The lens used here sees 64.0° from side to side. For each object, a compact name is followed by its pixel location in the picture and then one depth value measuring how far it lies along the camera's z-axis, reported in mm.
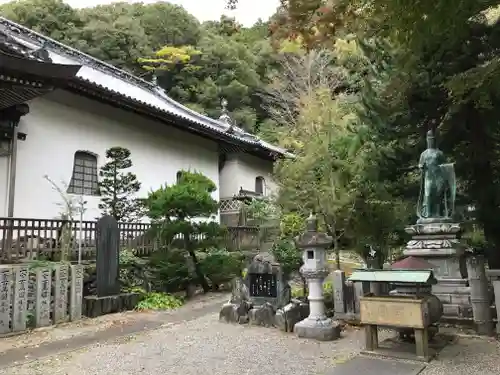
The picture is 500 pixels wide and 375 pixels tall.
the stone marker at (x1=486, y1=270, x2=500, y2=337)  6340
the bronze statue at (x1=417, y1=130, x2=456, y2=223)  8109
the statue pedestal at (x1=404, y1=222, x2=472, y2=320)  7371
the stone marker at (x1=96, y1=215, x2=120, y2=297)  8780
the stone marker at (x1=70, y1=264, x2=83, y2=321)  7969
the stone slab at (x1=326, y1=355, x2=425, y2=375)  4766
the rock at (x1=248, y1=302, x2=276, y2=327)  7480
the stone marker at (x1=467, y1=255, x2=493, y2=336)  6539
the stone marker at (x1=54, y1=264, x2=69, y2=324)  7645
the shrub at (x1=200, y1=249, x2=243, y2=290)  11391
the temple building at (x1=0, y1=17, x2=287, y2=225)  10441
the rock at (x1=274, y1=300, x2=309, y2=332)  7129
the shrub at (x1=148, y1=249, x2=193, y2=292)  10539
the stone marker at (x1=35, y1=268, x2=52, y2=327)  7281
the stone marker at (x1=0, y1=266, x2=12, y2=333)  6773
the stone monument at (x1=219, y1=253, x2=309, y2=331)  7441
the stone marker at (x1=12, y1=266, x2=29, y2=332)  6941
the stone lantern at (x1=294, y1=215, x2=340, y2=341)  6551
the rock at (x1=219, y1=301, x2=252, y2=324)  7810
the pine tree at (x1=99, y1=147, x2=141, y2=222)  12398
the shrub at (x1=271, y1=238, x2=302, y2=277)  12039
